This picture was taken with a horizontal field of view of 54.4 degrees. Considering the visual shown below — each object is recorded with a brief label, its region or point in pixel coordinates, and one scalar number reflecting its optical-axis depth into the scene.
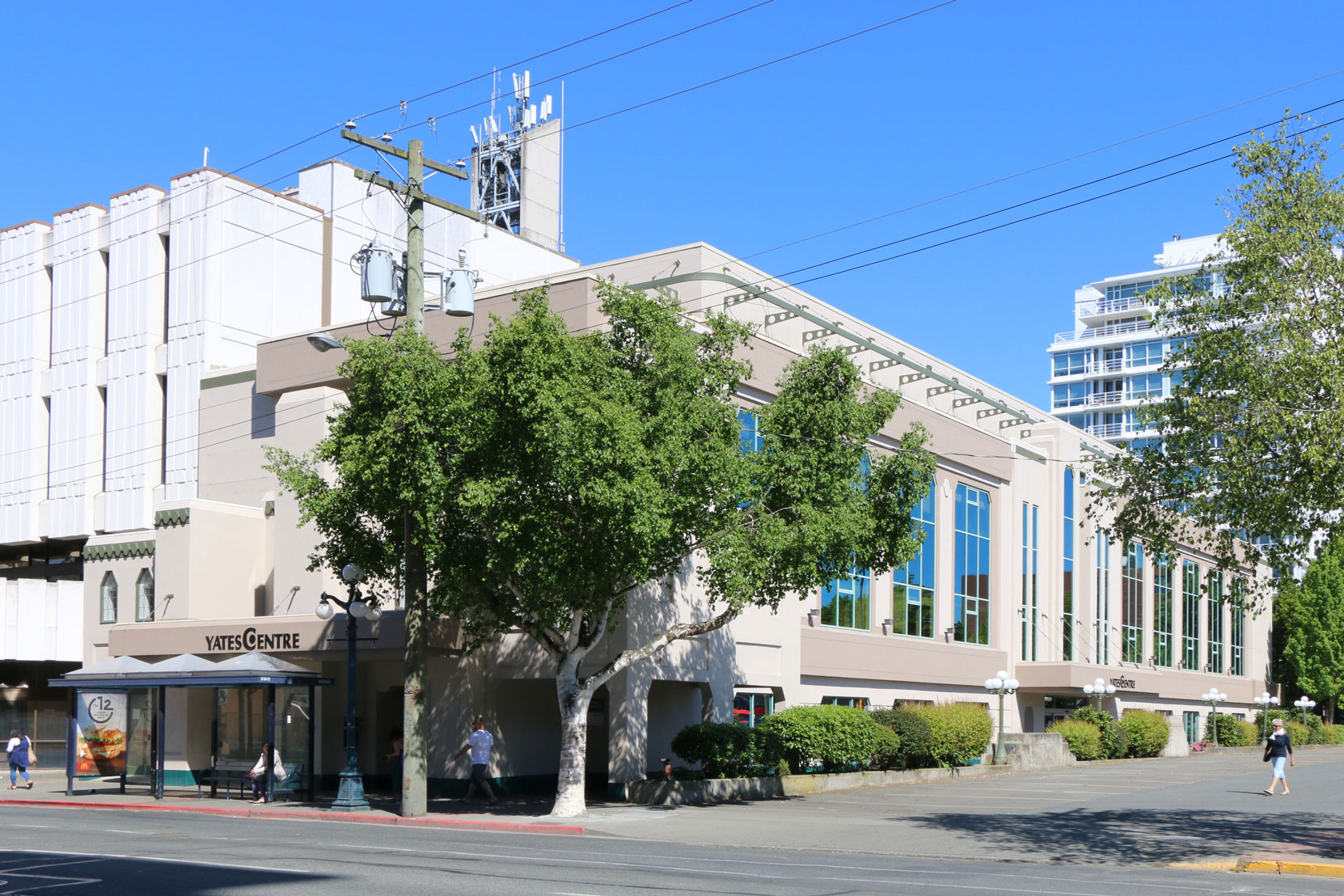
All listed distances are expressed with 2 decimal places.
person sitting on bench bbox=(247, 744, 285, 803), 26.66
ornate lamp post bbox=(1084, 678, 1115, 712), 44.53
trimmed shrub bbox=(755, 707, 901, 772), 29.42
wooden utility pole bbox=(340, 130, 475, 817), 23.08
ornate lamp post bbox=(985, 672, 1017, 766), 38.84
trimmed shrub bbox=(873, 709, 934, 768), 33.09
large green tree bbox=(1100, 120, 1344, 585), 17.02
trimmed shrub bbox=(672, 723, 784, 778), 27.20
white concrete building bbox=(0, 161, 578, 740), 40.31
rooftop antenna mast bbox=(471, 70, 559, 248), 84.38
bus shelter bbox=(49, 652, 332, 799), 27.27
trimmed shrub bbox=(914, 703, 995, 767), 34.31
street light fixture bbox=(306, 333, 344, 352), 22.00
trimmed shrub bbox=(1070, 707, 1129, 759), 45.47
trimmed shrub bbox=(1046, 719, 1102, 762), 43.47
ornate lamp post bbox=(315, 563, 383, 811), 24.61
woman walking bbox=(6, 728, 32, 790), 33.00
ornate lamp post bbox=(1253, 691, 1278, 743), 60.88
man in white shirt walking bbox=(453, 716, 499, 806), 26.08
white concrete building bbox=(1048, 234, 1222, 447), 124.69
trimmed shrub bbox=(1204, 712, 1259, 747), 59.75
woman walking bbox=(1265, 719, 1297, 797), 26.14
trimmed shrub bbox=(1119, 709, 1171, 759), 47.56
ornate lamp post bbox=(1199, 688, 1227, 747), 57.19
